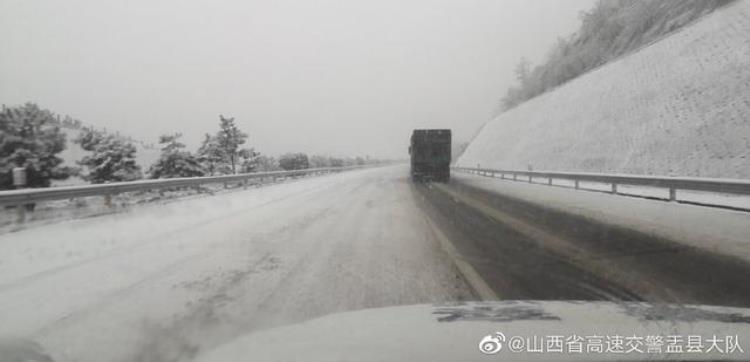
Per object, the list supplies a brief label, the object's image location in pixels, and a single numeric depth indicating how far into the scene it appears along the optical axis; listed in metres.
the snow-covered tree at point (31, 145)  19.19
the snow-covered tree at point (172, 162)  30.44
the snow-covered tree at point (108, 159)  27.32
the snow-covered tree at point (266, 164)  53.88
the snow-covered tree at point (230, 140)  47.97
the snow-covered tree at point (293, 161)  59.69
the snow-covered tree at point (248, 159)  50.03
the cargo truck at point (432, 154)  26.33
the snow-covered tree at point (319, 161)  79.81
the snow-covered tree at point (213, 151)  42.45
